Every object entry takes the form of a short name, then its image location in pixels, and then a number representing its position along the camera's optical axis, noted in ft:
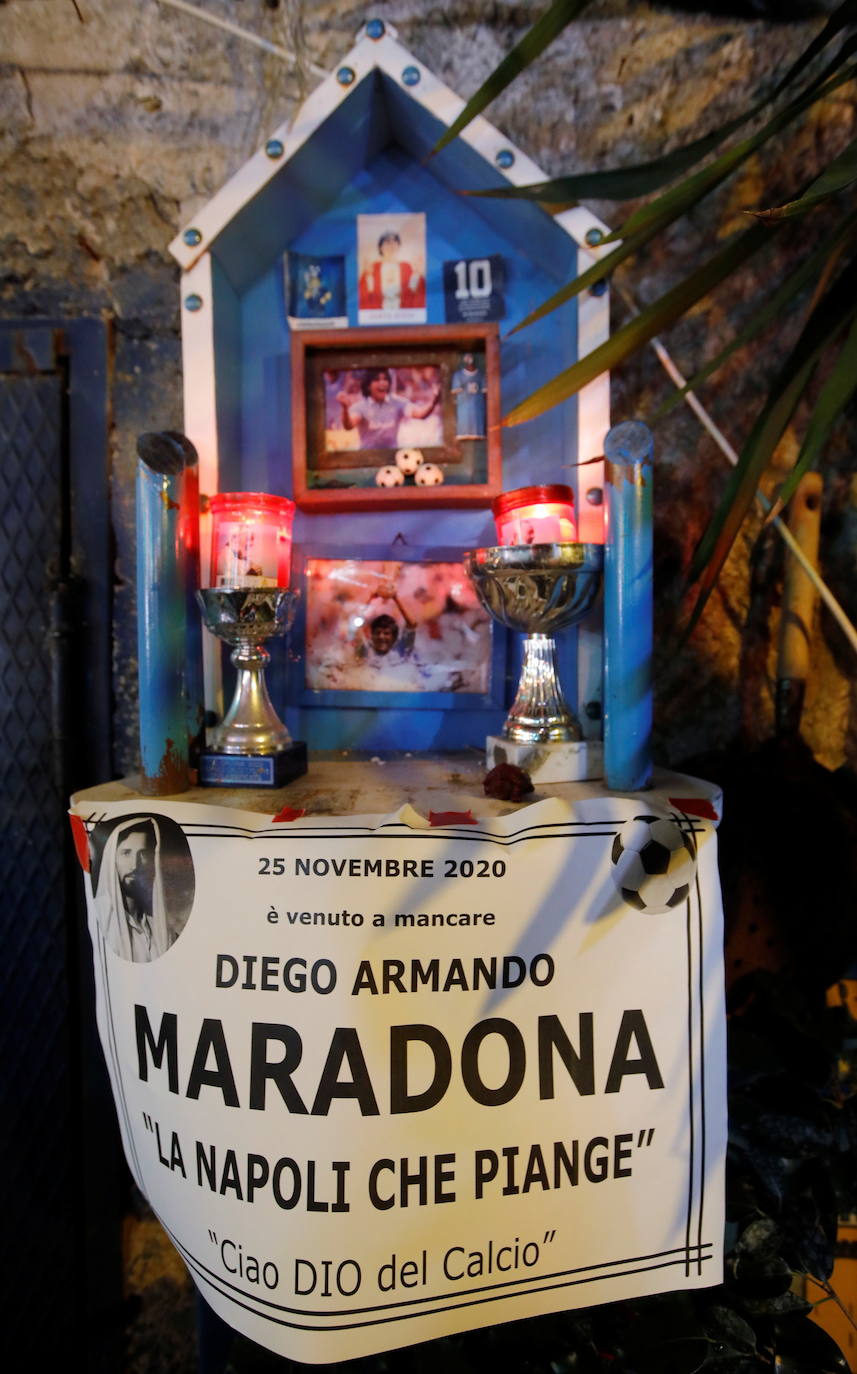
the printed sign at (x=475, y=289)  3.37
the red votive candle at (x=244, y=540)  2.68
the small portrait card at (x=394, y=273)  3.43
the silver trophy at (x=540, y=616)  2.55
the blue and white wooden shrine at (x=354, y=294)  2.92
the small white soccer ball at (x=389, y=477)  3.27
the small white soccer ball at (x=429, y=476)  3.28
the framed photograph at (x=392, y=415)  3.29
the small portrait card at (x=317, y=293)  3.43
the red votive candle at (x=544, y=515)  2.75
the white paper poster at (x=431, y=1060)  2.00
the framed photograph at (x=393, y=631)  3.43
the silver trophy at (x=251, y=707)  2.57
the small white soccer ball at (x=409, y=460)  3.30
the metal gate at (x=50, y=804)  3.47
